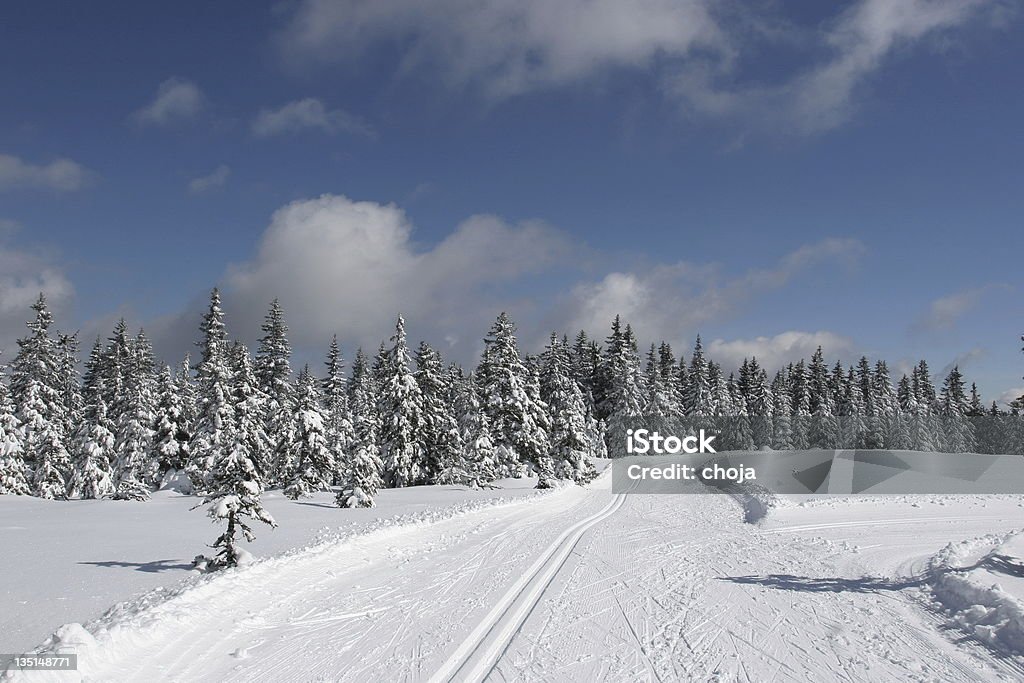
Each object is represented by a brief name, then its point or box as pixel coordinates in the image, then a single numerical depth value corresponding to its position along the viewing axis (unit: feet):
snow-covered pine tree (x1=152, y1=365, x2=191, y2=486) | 120.06
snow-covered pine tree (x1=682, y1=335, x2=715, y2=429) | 270.83
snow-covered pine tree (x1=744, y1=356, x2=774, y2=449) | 266.57
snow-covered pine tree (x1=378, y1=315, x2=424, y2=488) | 123.65
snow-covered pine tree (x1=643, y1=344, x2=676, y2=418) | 237.66
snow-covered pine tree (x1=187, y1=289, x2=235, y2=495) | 88.58
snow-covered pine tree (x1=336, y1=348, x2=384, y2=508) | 82.64
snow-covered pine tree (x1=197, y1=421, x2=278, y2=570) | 40.11
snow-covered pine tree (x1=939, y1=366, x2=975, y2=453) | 248.32
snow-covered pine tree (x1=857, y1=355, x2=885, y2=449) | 254.47
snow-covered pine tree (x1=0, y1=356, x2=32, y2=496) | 99.55
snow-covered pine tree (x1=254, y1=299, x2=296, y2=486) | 118.83
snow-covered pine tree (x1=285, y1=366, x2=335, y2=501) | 105.60
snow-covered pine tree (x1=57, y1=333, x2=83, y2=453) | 132.81
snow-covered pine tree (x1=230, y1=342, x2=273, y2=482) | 103.45
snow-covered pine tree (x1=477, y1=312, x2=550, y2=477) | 134.21
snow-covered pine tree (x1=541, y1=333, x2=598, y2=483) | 138.62
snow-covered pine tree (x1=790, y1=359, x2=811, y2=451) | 266.16
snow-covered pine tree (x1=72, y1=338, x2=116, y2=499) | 110.73
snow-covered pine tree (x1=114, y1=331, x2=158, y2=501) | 115.85
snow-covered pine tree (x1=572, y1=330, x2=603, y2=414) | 241.14
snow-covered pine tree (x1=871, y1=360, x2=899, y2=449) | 255.47
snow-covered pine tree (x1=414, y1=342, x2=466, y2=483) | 131.03
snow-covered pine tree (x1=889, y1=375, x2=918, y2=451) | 245.86
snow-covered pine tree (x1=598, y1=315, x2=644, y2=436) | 223.71
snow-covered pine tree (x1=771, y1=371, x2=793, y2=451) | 263.49
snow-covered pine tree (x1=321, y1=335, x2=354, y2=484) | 119.35
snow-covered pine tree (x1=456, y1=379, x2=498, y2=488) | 120.26
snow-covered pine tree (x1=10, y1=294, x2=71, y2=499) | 108.37
